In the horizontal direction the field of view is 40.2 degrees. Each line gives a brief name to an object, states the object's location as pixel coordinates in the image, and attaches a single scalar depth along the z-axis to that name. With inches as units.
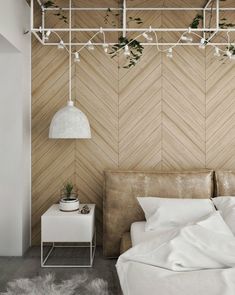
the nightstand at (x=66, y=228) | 122.0
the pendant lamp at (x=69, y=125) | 122.4
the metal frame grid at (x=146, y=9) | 138.9
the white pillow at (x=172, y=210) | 118.3
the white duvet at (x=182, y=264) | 72.7
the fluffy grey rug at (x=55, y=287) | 102.7
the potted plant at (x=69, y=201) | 128.5
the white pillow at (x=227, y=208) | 112.3
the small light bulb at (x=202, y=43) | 120.5
